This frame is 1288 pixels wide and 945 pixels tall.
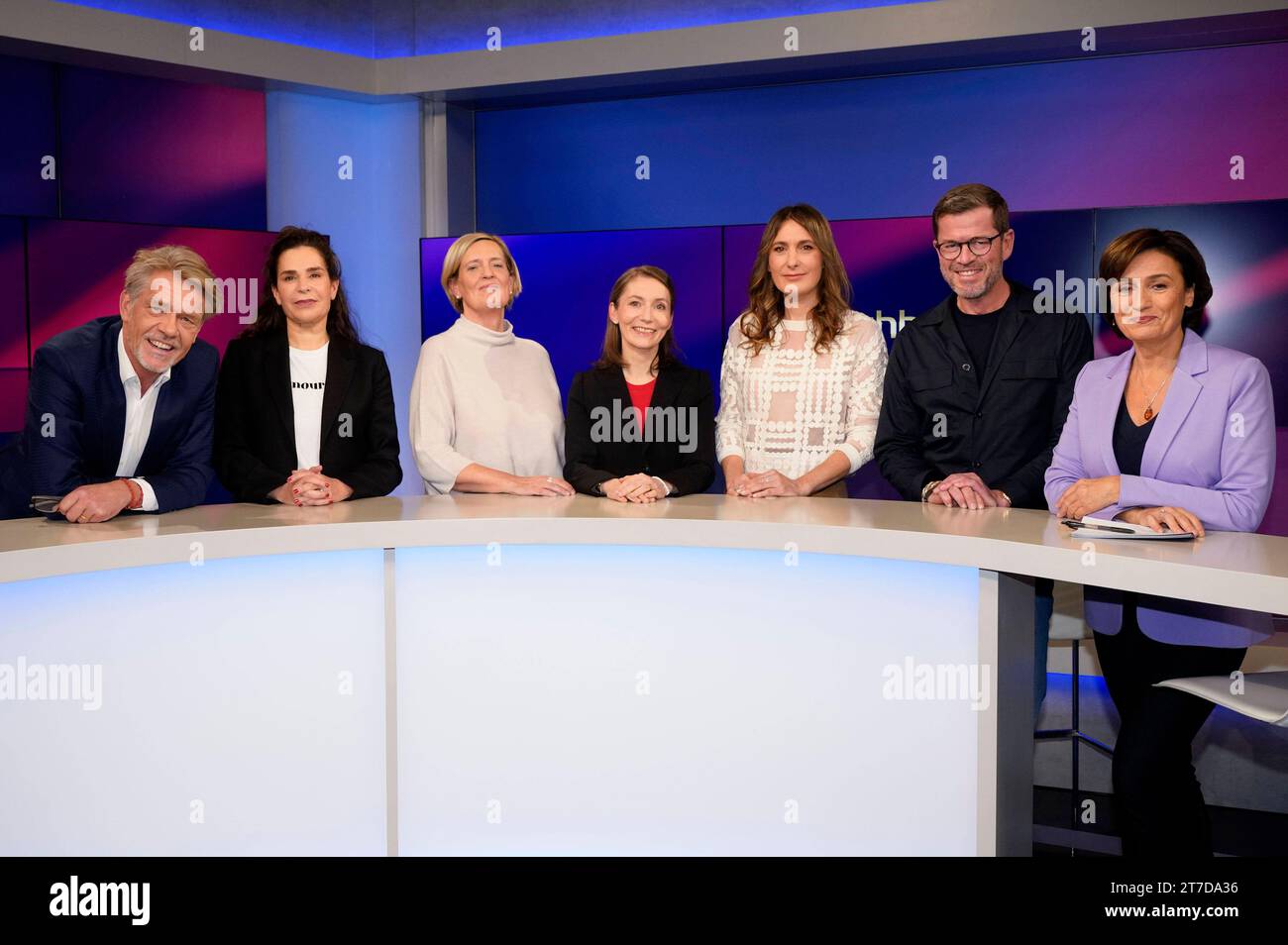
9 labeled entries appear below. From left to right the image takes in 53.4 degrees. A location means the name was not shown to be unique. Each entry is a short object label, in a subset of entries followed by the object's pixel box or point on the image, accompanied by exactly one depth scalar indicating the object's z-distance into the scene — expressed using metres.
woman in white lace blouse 3.15
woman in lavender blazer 2.42
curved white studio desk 2.27
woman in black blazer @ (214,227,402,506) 3.08
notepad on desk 2.21
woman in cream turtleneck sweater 3.27
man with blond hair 2.66
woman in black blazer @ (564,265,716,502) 3.15
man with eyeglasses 2.96
